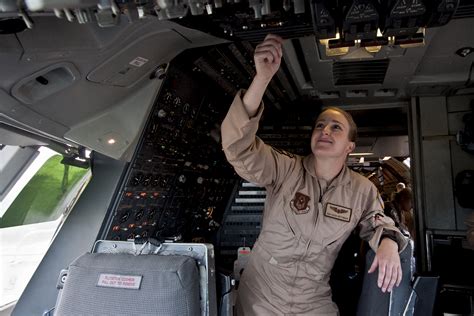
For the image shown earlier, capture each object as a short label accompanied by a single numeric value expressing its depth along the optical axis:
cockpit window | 2.36
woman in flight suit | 1.88
